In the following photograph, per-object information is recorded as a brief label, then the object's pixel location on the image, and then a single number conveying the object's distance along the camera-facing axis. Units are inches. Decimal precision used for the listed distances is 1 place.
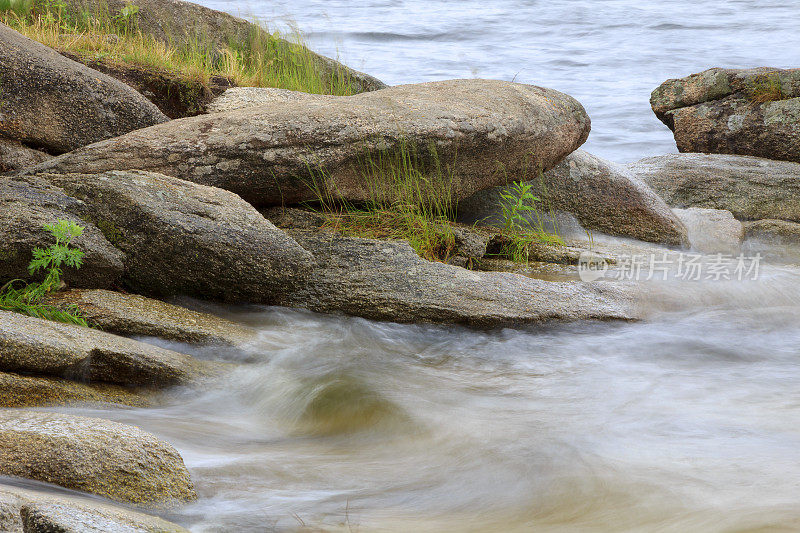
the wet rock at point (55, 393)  261.1
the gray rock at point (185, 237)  351.3
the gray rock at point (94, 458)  200.5
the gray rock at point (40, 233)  323.9
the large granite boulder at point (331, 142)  410.9
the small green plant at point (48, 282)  313.6
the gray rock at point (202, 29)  695.1
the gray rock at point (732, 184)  608.1
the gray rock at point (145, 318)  323.9
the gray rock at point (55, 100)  414.3
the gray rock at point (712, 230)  550.9
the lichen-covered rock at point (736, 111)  653.3
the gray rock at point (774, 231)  563.5
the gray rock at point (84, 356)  267.6
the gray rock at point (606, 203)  547.2
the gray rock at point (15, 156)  413.7
